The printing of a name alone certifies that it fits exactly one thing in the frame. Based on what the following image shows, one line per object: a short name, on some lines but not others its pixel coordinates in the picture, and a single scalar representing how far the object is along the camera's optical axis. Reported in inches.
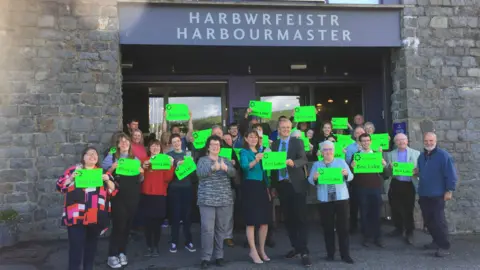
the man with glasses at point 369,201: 263.9
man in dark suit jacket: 227.1
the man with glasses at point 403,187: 266.3
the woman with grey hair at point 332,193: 224.7
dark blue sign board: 296.5
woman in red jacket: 239.1
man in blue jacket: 246.2
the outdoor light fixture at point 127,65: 358.9
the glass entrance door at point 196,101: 403.5
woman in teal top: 223.9
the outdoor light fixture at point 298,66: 393.7
